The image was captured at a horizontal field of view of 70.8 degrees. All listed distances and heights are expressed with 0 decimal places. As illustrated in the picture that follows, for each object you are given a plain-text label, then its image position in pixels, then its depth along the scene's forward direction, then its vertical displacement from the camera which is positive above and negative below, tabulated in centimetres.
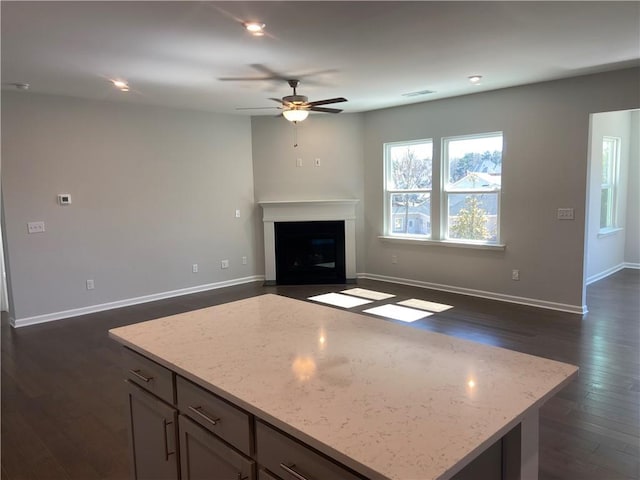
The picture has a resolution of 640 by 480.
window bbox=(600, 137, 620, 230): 706 +18
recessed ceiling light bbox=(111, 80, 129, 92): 463 +125
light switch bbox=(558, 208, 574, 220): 512 -23
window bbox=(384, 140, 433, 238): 653 +14
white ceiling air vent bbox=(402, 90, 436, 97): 555 +130
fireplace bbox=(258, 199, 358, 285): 702 -67
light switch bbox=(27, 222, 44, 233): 514 -25
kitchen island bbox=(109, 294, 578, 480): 107 -57
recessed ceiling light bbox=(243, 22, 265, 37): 305 +119
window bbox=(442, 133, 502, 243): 579 +12
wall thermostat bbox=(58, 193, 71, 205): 533 +6
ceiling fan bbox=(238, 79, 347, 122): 451 +95
